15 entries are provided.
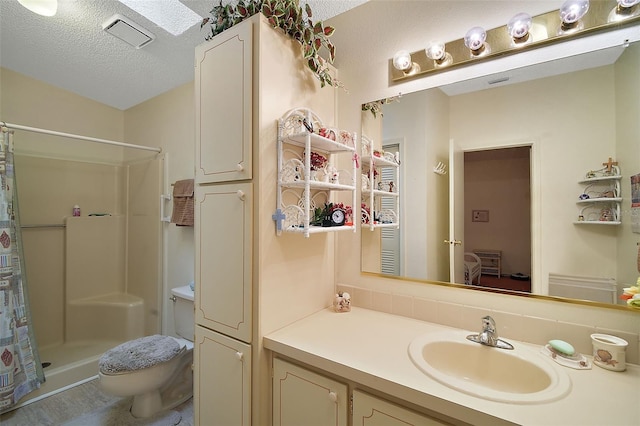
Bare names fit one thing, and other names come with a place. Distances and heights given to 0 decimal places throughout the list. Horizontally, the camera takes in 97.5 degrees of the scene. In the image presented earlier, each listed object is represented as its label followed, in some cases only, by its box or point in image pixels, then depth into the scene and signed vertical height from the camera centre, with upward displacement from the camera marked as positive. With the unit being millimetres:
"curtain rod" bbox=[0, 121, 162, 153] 1946 +626
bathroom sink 801 -529
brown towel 2211 +103
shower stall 2486 -271
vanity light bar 1010 +725
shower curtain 1869 -650
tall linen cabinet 1189 -59
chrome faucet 1081 -470
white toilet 1692 -957
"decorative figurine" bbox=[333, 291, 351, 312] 1490 -466
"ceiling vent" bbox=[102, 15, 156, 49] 1811 +1252
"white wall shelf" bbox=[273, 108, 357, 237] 1193 +209
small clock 1320 -7
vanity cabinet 887 -663
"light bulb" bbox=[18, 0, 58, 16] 1549 +1179
